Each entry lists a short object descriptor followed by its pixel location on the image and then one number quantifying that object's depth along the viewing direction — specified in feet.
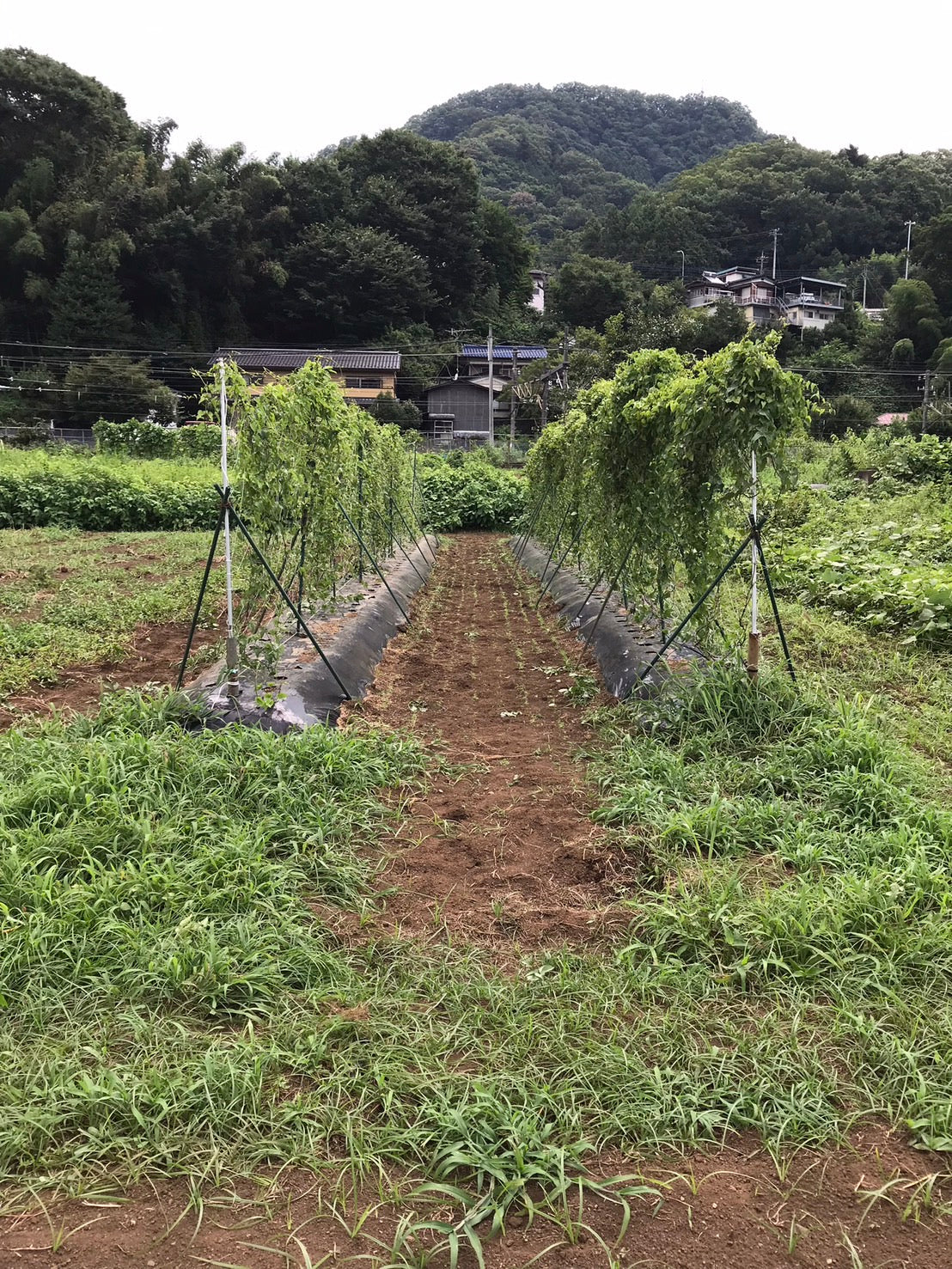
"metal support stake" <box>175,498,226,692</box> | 16.68
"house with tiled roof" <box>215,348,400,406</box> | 138.00
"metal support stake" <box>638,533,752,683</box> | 18.66
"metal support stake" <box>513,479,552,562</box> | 52.19
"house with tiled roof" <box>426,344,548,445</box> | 142.51
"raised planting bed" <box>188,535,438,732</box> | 17.42
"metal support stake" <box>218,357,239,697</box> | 17.10
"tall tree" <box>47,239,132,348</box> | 130.82
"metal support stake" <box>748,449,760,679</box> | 18.15
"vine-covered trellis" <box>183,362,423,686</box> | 20.22
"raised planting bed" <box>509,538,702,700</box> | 20.77
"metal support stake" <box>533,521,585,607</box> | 35.45
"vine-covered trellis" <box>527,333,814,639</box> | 18.03
